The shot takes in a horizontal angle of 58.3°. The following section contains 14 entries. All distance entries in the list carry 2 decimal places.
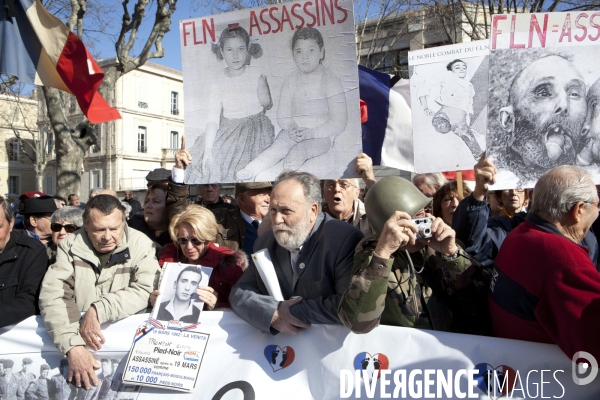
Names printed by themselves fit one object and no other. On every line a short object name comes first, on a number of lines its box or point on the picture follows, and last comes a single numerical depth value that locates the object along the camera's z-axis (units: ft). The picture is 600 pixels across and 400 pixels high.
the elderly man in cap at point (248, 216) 13.91
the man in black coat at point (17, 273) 10.75
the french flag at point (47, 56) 16.22
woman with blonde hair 11.18
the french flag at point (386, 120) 15.56
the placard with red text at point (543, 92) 11.54
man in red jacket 7.01
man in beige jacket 10.06
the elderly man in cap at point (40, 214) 17.47
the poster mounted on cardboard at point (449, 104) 12.99
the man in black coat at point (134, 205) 32.46
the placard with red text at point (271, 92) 11.56
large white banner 7.95
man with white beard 8.87
